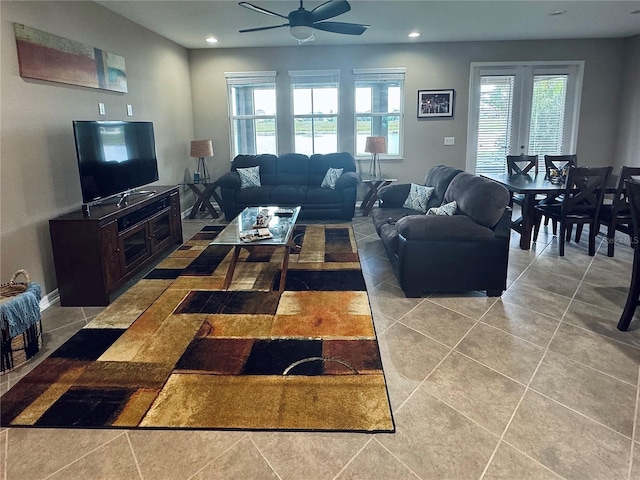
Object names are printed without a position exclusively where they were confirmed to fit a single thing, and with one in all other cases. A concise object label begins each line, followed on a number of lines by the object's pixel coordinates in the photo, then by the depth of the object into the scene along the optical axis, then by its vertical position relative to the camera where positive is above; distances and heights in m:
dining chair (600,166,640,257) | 4.33 -0.74
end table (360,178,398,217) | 6.67 -0.72
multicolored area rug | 2.07 -1.25
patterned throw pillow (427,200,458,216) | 3.73 -0.56
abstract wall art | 3.23 +0.81
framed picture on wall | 6.84 +0.70
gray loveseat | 3.37 -0.81
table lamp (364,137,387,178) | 6.56 +0.04
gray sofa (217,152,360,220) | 6.19 -0.69
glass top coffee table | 3.65 -0.76
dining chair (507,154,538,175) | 5.82 -0.25
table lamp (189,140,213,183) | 6.55 +0.01
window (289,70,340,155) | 6.94 +0.64
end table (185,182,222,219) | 6.53 -0.73
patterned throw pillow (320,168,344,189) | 6.38 -0.45
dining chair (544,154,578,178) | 5.33 -0.21
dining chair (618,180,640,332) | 2.69 -0.82
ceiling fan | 3.63 +1.19
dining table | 4.50 -0.50
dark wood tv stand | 3.28 -0.80
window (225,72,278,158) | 6.97 +0.64
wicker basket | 2.46 -1.12
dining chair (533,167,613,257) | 4.33 -0.59
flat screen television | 3.49 -0.04
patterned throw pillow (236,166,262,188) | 6.46 -0.42
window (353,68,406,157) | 6.84 +0.69
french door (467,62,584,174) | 6.72 +0.55
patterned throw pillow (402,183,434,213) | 4.70 -0.57
